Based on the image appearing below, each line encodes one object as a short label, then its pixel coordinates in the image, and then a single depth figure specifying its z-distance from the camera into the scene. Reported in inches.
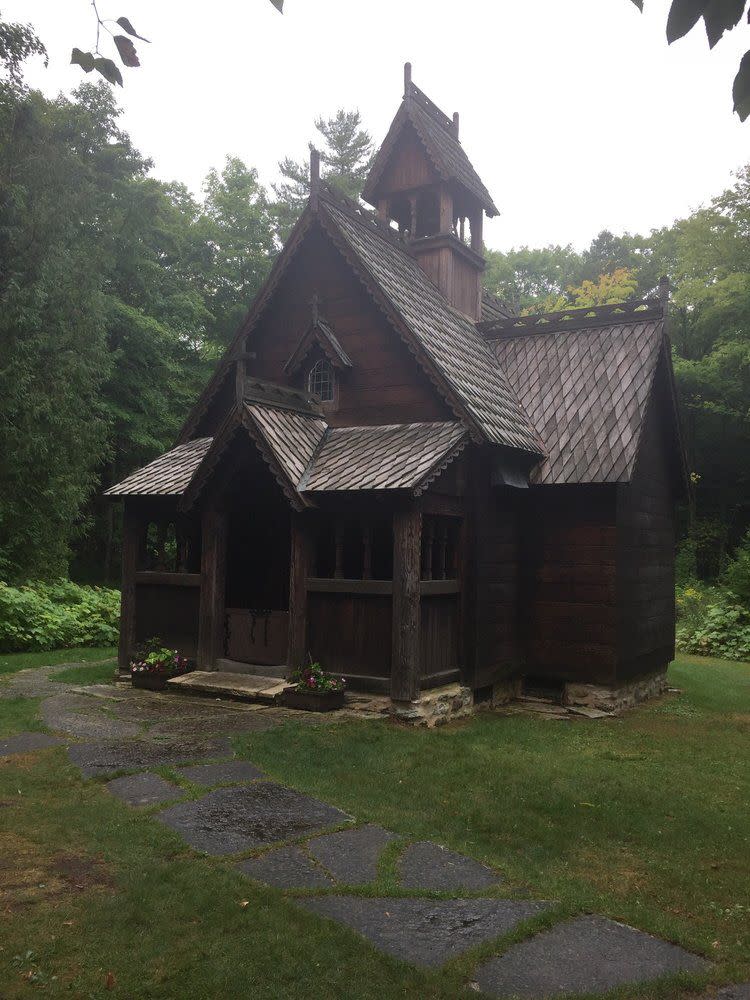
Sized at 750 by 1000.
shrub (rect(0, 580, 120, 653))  653.3
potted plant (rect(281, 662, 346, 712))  417.1
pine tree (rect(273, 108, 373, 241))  1678.2
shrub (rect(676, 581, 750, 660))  836.6
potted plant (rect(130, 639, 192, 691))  478.6
